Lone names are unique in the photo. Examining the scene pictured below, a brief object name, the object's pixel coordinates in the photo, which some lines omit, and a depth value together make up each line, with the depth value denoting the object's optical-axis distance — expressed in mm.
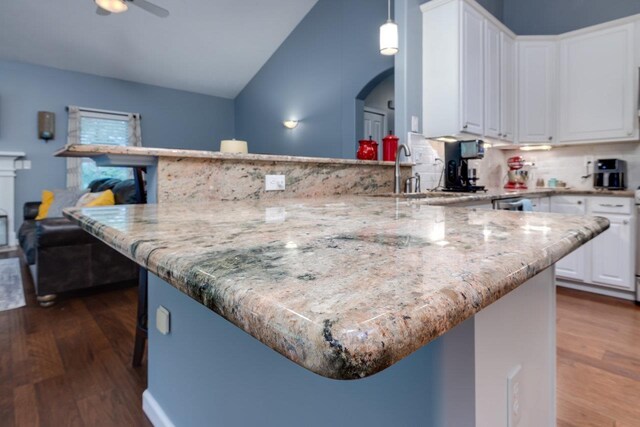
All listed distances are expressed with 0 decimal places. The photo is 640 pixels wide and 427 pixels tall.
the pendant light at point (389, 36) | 2506
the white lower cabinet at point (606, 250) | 2881
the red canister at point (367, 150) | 2502
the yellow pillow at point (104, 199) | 3188
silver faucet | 2312
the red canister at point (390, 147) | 2633
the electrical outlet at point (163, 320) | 1268
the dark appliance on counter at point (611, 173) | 3297
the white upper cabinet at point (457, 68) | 2902
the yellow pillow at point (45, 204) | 4211
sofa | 2766
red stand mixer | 3834
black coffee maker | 2982
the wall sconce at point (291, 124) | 5984
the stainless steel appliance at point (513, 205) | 2418
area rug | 2770
